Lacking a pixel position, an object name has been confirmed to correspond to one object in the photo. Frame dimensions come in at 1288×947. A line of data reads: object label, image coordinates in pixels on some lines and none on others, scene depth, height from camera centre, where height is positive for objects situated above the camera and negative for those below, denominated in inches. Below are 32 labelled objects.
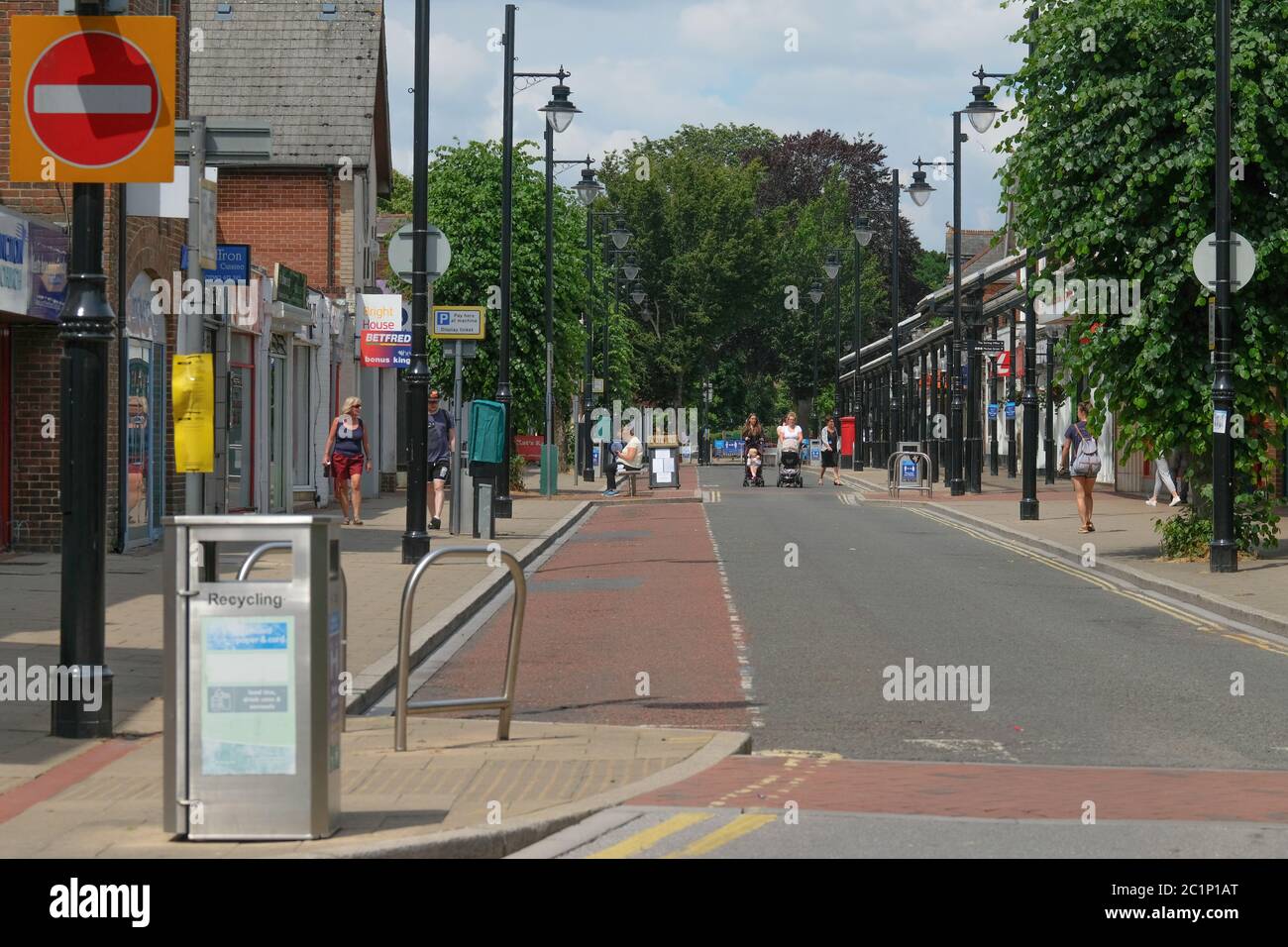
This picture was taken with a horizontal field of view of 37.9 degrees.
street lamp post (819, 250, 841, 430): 2647.6 +230.5
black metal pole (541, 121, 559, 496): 1536.7 +57.3
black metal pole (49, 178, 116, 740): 369.1 -11.2
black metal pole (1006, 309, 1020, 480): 2220.7 -5.9
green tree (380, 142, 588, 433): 1718.8 +147.8
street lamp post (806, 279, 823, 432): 3117.6 +226.9
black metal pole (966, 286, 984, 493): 1702.8 +2.0
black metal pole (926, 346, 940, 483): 2004.2 +11.1
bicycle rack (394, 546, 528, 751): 351.3 -46.9
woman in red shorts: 1060.5 -14.5
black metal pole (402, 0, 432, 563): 799.7 +20.1
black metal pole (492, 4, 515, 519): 1175.6 +66.3
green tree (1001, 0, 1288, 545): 809.5 +107.1
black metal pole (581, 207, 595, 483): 2176.4 +42.8
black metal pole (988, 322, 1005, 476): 2439.7 +10.2
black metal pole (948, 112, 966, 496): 1579.7 +70.6
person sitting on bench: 1638.8 -26.6
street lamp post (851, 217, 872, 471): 2706.7 +19.3
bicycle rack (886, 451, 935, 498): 1638.2 -45.5
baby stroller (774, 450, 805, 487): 1907.0 -43.2
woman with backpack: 1040.2 -18.1
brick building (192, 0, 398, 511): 1450.5 +217.7
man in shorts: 1096.2 -13.7
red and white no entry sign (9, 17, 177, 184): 369.4 +64.4
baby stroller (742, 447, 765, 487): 1967.3 -52.8
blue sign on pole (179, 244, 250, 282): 652.1 +57.4
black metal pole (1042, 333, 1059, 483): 1913.1 -11.5
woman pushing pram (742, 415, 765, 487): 1936.5 -25.6
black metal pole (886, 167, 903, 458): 2113.7 +148.9
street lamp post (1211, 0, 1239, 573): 768.9 +25.7
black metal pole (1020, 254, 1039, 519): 1203.9 -0.3
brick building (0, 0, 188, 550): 793.6 +20.7
